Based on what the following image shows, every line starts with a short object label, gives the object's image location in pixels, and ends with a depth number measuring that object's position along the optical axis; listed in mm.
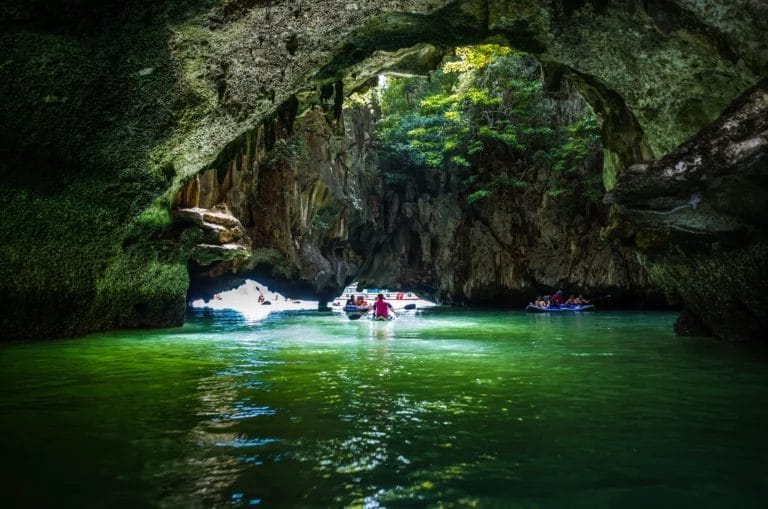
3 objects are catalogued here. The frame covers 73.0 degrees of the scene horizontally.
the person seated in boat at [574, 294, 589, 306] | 25131
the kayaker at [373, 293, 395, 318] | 18703
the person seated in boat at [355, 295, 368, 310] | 22378
